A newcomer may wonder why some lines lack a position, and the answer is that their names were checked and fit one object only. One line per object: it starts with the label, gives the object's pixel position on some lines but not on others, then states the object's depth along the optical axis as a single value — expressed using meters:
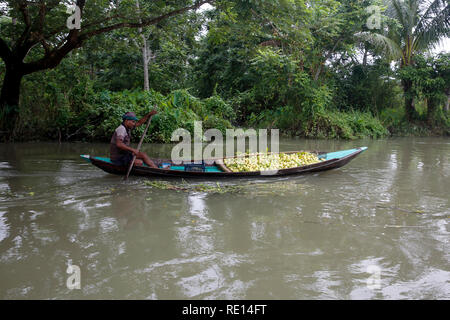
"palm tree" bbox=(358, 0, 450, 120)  15.30
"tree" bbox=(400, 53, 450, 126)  15.82
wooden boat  6.09
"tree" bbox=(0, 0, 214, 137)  8.01
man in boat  5.96
